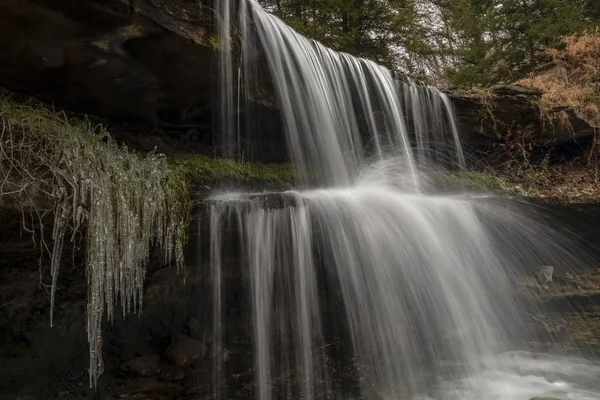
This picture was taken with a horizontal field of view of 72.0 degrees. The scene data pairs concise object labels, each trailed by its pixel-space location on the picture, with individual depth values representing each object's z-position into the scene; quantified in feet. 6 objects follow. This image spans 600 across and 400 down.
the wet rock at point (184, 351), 12.21
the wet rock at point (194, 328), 12.82
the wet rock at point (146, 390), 11.38
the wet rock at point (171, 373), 12.01
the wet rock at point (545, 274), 21.13
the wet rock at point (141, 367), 11.76
